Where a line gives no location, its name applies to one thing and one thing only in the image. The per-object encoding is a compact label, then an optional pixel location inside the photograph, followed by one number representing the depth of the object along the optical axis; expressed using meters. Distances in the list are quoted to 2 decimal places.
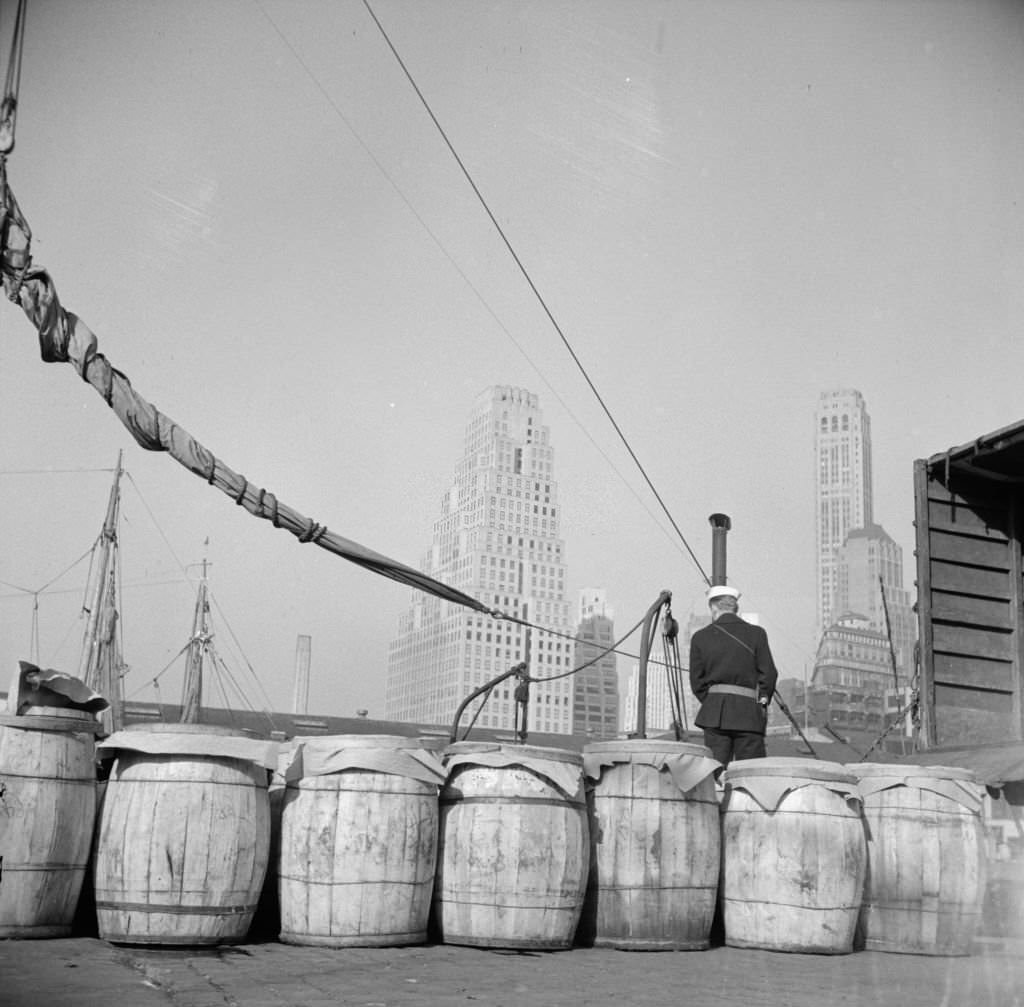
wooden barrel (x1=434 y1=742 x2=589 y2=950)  5.41
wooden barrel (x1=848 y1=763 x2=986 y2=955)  5.98
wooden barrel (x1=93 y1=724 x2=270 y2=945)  5.05
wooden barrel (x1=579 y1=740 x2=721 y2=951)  5.73
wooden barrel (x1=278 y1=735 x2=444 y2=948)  5.27
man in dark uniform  7.26
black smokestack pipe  13.33
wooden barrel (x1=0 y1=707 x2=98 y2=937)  5.08
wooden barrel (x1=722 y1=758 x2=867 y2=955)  5.77
